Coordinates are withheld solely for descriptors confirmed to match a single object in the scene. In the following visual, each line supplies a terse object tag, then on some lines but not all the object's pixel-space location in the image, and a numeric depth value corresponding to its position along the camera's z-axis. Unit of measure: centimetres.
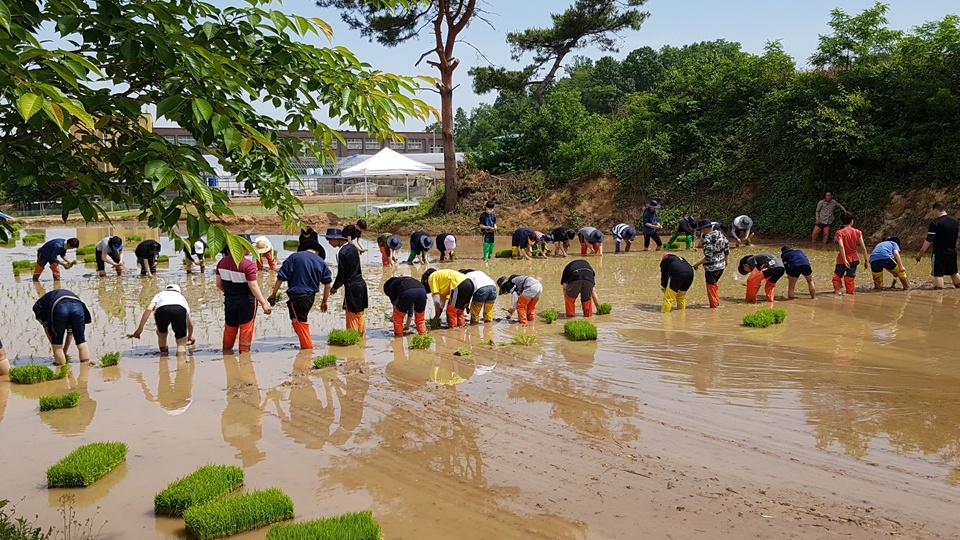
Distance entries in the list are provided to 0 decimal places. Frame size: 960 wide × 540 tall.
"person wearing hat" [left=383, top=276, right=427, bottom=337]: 1066
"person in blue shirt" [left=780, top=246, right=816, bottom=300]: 1295
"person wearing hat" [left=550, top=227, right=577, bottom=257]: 2030
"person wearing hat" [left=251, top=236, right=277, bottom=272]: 1240
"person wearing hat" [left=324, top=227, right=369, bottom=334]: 1048
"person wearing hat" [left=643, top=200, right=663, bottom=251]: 2131
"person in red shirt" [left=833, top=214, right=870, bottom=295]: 1334
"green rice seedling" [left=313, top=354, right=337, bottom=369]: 897
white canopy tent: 3278
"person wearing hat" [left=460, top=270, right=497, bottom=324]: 1134
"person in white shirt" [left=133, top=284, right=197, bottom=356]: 972
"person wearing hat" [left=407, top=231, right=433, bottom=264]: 1842
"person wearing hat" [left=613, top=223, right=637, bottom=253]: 2100
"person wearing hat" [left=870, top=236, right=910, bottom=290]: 1349
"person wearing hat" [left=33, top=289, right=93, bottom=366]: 932
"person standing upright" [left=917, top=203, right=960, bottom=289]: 1334
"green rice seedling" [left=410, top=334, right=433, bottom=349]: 995
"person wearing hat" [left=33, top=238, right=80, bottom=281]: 1666
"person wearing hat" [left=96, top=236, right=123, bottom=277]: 1775
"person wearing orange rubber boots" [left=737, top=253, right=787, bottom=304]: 1273
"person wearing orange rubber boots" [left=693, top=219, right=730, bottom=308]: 1271
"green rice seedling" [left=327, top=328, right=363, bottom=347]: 1034
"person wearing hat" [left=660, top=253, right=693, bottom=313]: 1214
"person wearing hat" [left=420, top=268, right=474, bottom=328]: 1120
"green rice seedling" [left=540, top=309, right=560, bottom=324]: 1170
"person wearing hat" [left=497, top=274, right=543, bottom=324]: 1141
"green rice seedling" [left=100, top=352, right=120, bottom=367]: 942
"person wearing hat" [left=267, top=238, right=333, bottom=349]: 1011
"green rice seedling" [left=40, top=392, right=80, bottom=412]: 746
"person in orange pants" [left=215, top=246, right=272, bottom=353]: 966
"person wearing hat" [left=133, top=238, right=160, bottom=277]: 1759
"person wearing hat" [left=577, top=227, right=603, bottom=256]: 2019
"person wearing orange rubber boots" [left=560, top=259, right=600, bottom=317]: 1175
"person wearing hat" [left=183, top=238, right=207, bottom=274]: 1808
